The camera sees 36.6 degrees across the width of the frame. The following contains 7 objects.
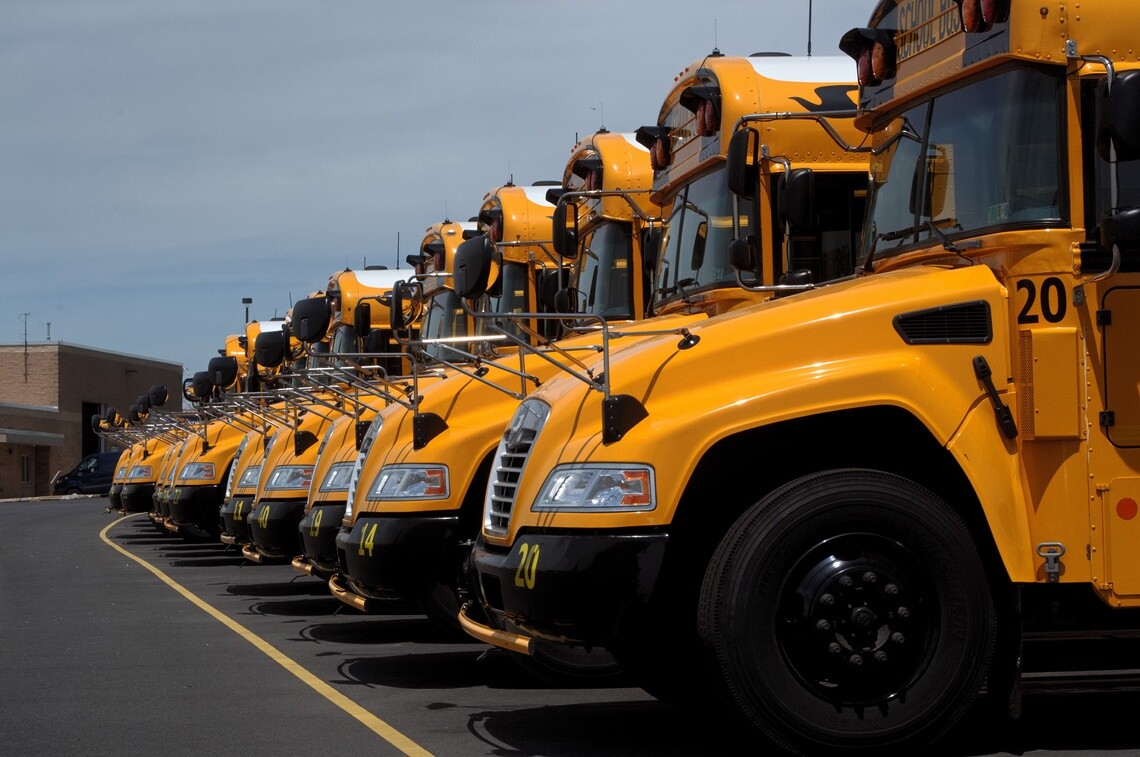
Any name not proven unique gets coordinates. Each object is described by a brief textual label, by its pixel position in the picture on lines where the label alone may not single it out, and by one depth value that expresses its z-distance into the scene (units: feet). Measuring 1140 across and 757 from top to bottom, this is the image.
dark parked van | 197.67
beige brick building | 225.56
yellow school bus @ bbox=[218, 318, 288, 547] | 48.98
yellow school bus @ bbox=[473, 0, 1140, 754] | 19.31
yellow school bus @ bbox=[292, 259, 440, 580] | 34.65
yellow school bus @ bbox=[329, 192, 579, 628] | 28.09
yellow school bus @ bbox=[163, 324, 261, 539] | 63.16
